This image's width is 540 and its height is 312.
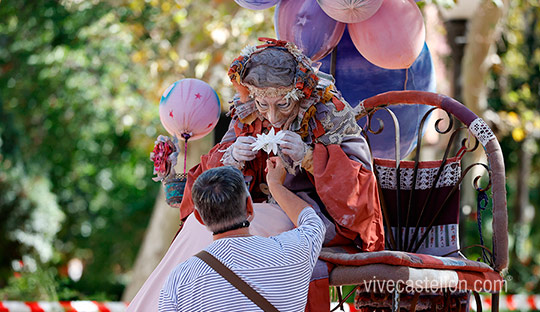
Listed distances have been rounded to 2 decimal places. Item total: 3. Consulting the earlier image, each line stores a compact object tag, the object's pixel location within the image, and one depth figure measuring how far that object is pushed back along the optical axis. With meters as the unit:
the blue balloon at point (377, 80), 7.48
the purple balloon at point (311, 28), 6.94
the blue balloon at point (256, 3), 7.03
